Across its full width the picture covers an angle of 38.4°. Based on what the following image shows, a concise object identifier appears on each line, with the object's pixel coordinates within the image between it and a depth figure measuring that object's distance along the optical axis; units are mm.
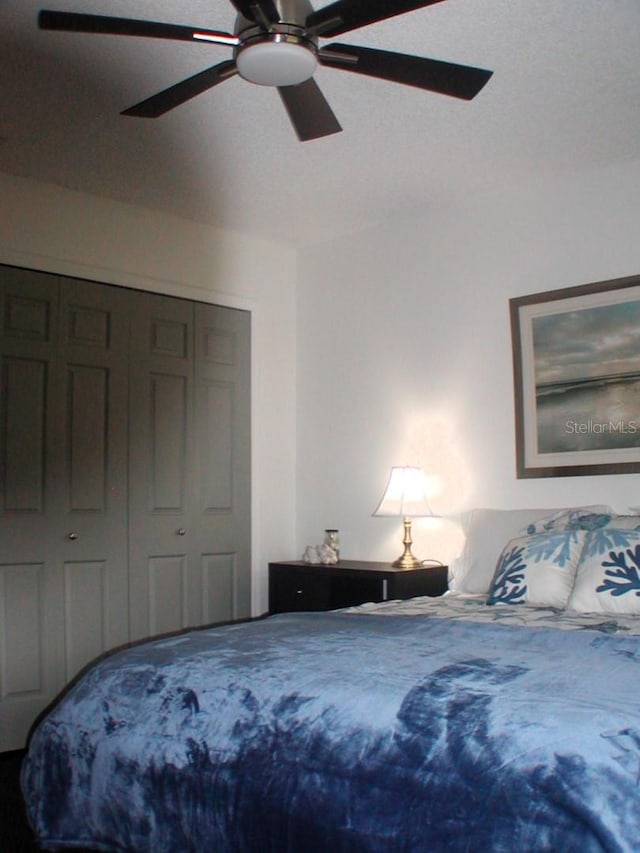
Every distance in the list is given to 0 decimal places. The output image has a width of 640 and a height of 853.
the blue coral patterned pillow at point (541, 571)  3086
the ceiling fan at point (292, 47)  2125
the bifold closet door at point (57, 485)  3855
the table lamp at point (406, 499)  4203
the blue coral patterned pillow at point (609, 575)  2881
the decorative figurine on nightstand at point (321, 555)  4480
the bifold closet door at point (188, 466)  4328
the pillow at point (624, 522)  3129
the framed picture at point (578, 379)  3699
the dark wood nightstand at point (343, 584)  4027
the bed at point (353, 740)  1496
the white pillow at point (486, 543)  3648
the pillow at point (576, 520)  3273
